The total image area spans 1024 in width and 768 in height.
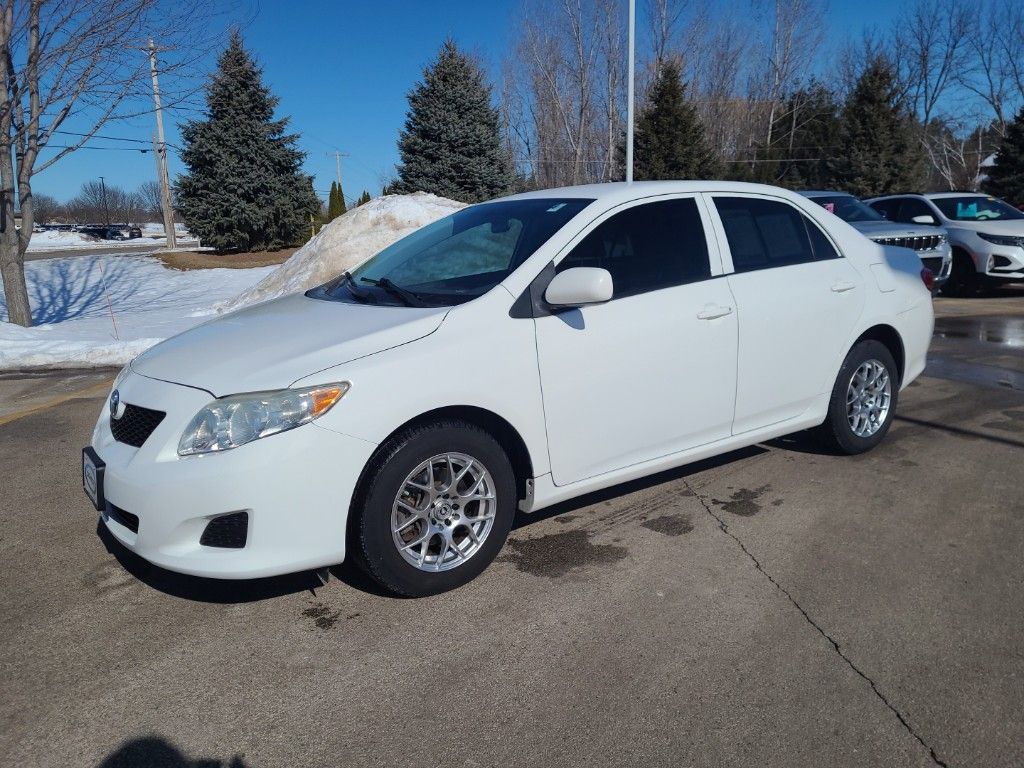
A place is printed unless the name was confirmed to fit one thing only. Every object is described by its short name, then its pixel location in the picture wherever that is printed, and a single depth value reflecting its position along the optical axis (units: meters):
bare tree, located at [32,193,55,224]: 96.40
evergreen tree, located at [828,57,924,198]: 34.56
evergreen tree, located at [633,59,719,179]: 27.81
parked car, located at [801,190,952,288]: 12.18
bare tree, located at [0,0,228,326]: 10.45
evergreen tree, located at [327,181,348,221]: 36.28
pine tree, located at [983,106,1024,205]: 31.78
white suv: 12.84
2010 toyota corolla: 2.95
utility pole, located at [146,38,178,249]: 29.19
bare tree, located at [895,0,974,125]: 45.62
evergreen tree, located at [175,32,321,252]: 27.42
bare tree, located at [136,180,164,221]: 111.38
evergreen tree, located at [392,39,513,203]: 26.38
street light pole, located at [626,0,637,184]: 17.45
